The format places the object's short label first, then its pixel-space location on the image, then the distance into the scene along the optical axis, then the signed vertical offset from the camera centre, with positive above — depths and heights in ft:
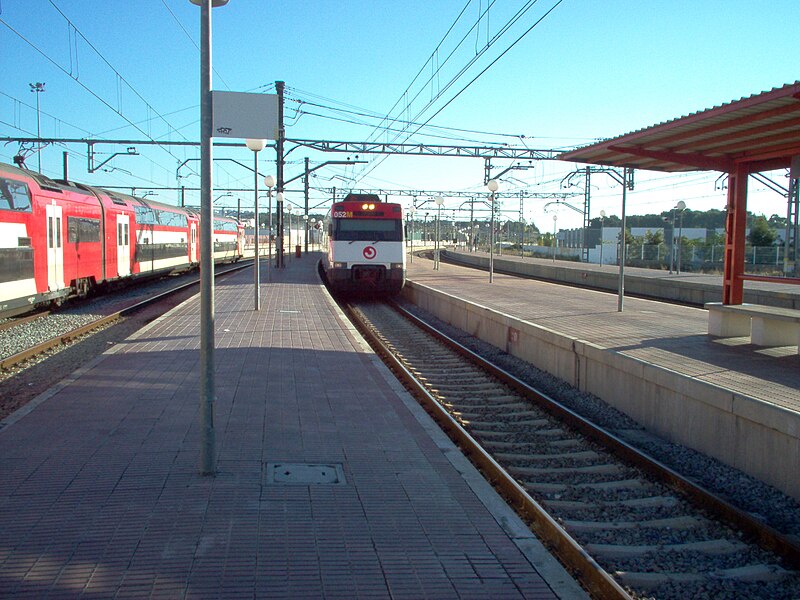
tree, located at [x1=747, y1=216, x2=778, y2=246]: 107.55 +3.01
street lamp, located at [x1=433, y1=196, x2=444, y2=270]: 111.36 +7.07
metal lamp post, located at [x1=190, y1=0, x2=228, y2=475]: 16.61 -0.39
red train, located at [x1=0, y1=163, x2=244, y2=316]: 47.26 +0.55
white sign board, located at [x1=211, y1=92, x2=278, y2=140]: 16.72 +3.17
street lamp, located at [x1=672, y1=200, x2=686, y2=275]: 90.39 +6.08
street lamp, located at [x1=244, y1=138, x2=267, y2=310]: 45.21 +6.40
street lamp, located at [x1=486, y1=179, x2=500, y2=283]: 78.83 +7.28
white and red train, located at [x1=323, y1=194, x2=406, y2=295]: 74.02 +0.71
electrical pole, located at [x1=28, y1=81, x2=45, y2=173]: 94.71 +21.43
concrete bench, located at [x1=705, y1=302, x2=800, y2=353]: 33.09 -3.47
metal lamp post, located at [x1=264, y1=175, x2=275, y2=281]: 69.41 +6.48
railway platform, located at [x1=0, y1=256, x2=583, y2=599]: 12.42 -5.75
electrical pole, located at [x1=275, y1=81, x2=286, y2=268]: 92.50 +10.68
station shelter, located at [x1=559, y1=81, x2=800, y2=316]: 28.58 +5.40
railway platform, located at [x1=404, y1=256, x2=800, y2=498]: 21.06 -4.69
